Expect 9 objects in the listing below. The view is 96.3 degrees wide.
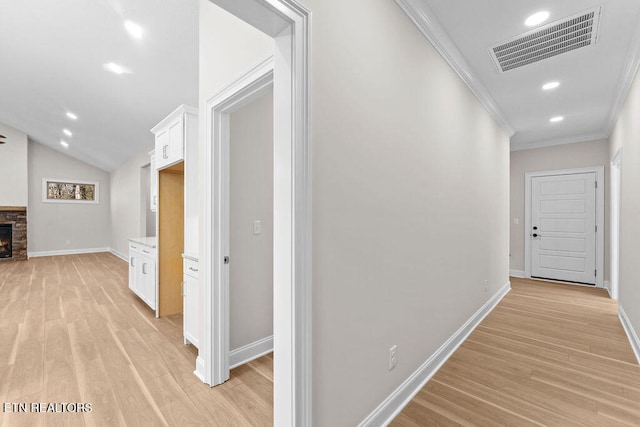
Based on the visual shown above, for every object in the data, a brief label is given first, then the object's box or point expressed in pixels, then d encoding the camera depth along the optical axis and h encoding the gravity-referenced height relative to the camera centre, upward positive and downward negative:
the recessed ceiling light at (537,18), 2.00 +1.38
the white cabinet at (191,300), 2.45 -0.78
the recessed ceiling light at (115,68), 3.71 +1.90
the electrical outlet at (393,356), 1.72 -0.89
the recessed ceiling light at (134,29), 2.89 +1.89
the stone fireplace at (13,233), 7.19 -0.51
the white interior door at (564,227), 4.88 -0.31
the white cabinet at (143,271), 3.43 -0.78
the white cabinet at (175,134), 2.76 +0.79
